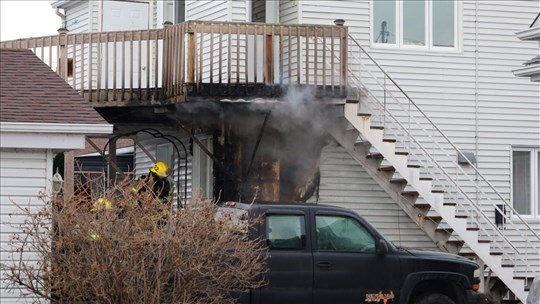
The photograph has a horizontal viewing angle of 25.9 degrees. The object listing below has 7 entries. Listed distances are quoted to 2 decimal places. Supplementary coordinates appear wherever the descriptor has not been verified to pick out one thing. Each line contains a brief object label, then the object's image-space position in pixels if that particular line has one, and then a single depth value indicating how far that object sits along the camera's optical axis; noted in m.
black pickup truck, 15.44
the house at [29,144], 14.09
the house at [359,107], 20.39
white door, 26.50
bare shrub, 12.45
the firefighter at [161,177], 21.14
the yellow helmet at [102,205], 12.77
